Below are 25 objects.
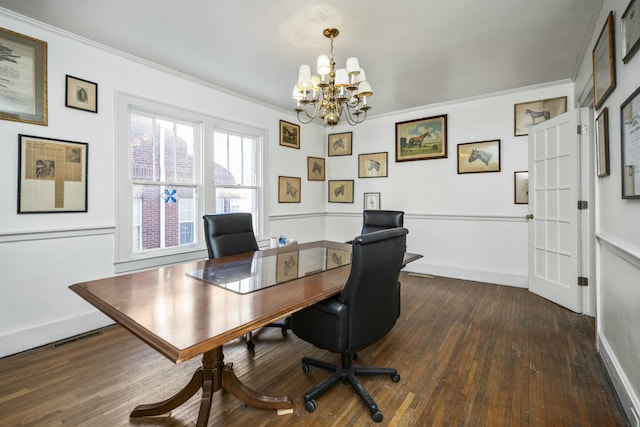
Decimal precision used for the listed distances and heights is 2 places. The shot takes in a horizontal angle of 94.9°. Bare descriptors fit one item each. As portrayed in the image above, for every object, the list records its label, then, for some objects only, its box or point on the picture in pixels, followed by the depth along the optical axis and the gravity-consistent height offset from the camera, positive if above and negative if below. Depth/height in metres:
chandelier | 2.13 +0.96
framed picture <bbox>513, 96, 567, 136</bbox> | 3.55 +1.24
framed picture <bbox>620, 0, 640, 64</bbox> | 1.45 +0.94
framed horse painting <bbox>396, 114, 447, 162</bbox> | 4.31 +1.12
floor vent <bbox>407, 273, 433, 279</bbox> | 4.30 -0.94
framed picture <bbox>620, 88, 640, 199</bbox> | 1.43 +0.34
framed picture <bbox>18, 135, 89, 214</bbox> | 2.29 +0.33
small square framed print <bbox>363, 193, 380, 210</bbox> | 4.94 +0.20
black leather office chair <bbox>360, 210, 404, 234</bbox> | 3.12 -0.08
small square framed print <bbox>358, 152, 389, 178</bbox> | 4.86 +0.80
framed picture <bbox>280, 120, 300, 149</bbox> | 4.54 +1.25
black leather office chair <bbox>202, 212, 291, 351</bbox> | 2.44 -0.20
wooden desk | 1.01 -0.40
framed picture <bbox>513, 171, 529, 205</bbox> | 3.76 +0.31
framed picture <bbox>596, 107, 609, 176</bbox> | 1.91 +0.46
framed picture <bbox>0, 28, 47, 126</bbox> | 2.20 +1.06
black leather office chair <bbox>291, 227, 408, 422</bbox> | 1.49 -0.52
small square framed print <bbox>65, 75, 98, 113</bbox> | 2.49 +1.05
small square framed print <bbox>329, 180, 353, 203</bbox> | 5.23 +0.39
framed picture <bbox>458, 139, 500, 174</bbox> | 3.94 +0.76
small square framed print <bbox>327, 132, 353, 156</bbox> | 5.22 +1.25
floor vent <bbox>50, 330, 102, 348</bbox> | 2.39 -1.04
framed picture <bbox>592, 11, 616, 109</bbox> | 1.80 +0.99
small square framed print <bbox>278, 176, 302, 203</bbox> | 4.54 +0.39
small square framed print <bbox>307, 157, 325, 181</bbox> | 5.09 +0.79
